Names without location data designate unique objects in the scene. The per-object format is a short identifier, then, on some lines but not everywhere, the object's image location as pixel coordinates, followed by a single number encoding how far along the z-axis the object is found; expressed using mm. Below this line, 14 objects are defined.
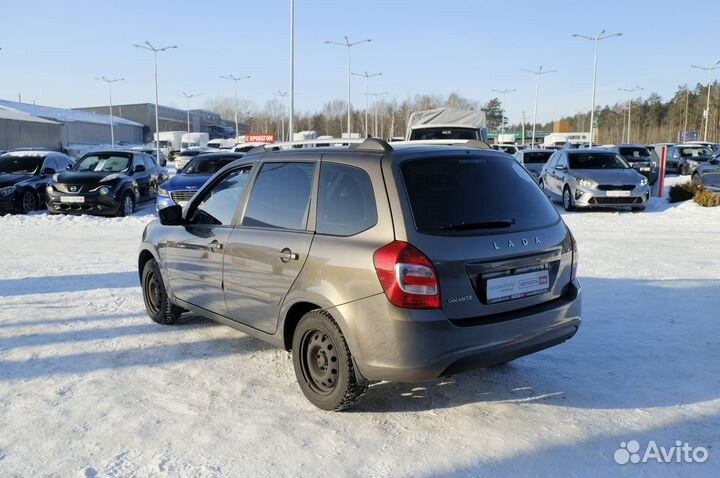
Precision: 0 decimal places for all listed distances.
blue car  13367
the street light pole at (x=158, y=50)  52312
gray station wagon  3348
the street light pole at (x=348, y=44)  44312
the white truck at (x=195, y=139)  79688
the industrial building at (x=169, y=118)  114250
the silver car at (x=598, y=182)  14695
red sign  43103
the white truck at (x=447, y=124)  18678
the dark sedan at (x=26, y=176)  14920
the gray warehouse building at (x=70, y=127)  60938
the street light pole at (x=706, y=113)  55609
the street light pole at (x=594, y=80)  44203
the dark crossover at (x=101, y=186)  14148
